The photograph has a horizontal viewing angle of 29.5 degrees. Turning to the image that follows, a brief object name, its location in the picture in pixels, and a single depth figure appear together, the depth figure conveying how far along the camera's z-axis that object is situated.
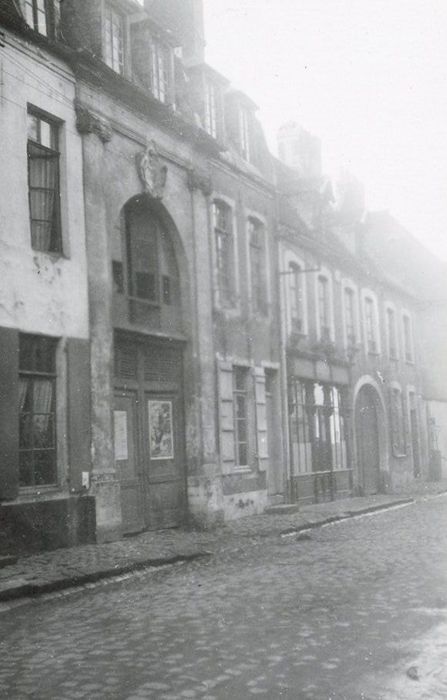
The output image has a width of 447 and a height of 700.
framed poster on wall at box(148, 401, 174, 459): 14.95
